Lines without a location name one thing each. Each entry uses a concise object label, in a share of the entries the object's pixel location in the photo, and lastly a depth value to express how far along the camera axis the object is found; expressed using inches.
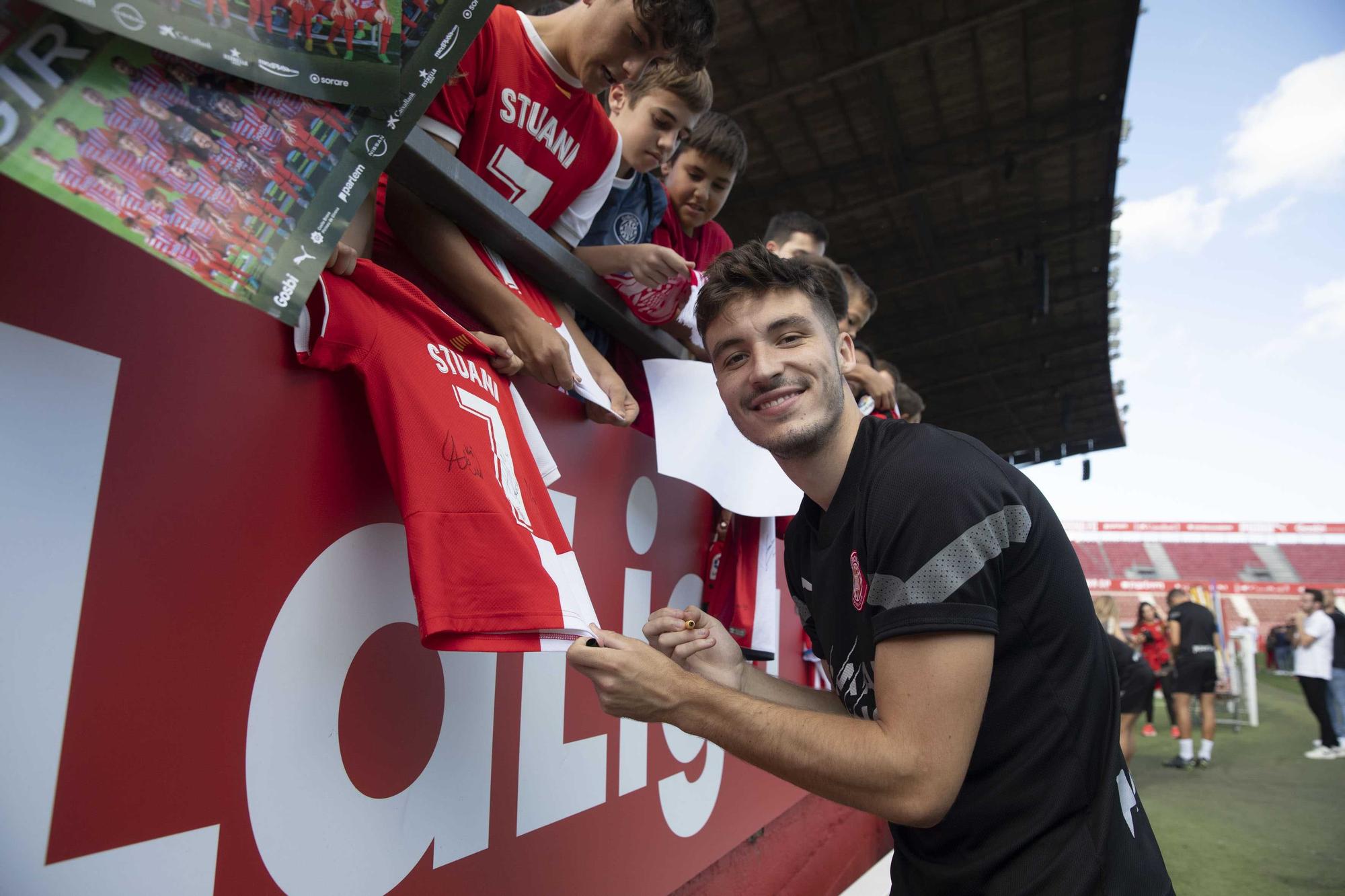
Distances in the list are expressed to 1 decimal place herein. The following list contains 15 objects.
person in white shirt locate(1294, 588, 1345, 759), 305.3
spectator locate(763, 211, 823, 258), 137.9
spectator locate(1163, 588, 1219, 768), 283.1
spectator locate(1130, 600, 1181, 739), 395.9
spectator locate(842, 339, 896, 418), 106.9
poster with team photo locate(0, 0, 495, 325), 25.4
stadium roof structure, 303.9
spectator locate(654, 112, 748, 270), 97.5
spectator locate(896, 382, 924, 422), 173.2
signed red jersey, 42.1
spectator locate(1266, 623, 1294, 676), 736.3
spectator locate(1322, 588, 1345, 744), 308.7
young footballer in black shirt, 44.6
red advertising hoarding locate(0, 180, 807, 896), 32.0
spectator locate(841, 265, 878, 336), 132.0
